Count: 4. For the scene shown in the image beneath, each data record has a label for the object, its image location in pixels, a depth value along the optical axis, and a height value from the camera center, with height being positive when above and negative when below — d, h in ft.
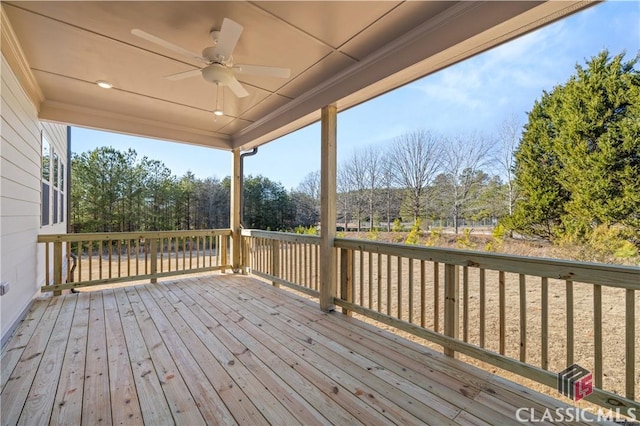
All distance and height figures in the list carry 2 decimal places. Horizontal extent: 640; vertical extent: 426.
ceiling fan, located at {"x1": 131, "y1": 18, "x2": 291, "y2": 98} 6.50 +4.04
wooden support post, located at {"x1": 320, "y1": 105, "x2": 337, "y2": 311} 10.82 +0.31
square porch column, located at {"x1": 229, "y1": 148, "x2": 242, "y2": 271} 17.51 +0.35
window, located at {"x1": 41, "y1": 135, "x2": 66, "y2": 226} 14.49 +1.71
